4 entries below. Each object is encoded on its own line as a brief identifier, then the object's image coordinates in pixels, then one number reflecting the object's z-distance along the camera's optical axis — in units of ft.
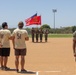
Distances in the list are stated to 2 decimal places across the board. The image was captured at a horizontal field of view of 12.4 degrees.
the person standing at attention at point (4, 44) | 42.06
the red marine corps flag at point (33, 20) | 127.53
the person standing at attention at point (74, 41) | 33.87
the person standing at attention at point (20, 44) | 40.06
